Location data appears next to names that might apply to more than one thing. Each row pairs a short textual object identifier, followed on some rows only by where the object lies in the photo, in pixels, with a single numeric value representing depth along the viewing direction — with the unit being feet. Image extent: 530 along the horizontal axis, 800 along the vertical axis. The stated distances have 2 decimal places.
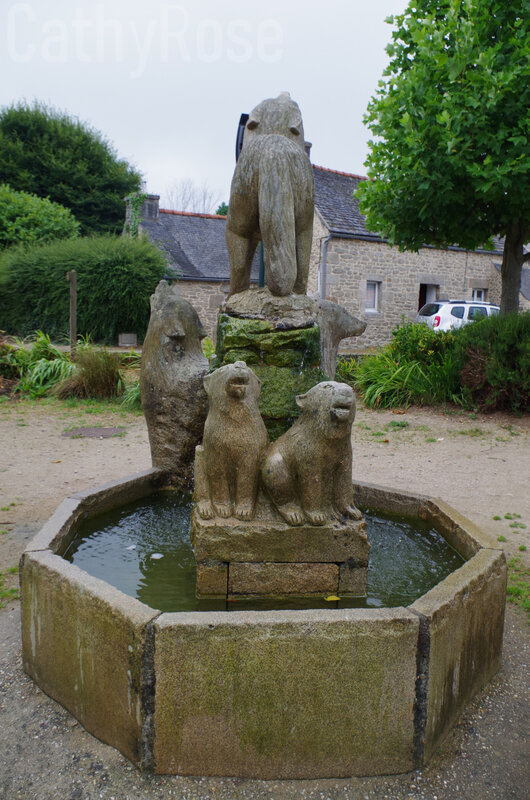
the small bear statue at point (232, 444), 8.57
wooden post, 40.14
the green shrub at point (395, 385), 32.42
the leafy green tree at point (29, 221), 67.05
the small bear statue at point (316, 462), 8.19
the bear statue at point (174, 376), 13.46
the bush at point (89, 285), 53.21
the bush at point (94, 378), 34.50
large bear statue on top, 10.46
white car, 54.24
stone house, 56.85
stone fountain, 6.61
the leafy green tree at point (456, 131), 26.91
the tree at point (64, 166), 81.41
